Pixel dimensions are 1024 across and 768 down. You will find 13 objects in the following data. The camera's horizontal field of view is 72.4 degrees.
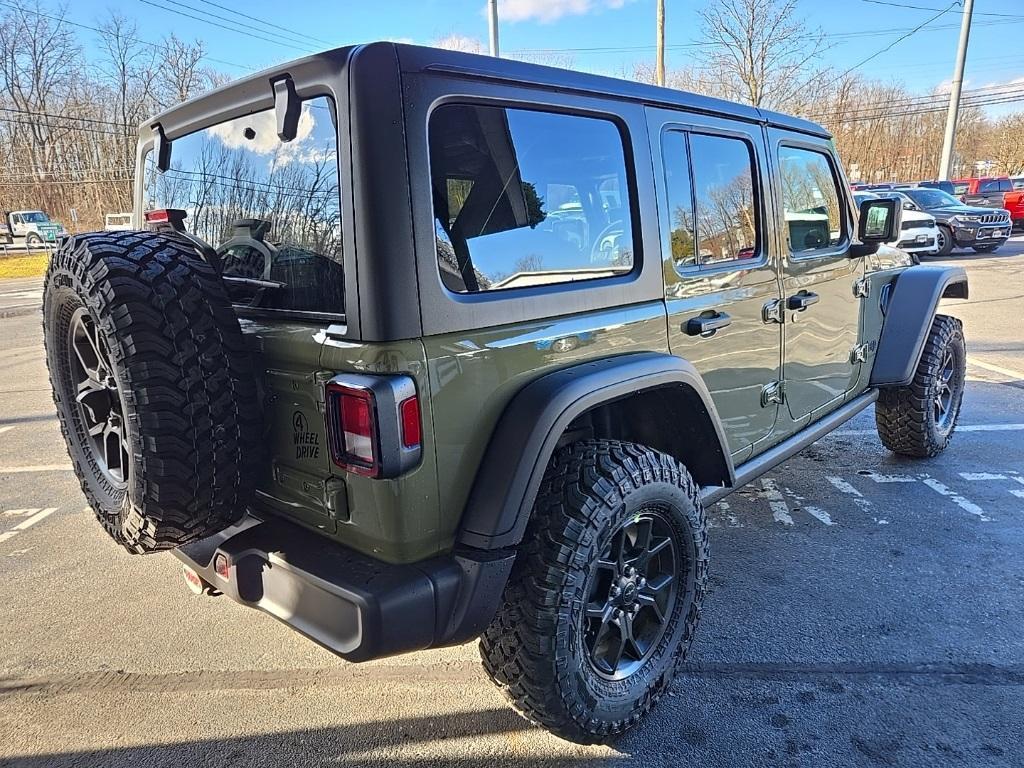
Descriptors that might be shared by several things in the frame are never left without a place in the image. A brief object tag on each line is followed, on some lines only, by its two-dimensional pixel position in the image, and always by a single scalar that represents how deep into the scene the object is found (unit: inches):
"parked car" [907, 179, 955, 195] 855.7
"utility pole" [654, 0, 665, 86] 746.2
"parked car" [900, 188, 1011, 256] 665.0
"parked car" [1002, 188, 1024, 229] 880.9
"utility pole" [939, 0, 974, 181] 852.0
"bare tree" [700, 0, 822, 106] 906.7
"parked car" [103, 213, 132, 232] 1115.9
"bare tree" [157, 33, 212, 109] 1508.4
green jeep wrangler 69.1
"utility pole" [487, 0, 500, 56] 594.5
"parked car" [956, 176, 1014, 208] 846.5
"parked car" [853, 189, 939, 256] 633.6
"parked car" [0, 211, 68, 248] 1366.9
